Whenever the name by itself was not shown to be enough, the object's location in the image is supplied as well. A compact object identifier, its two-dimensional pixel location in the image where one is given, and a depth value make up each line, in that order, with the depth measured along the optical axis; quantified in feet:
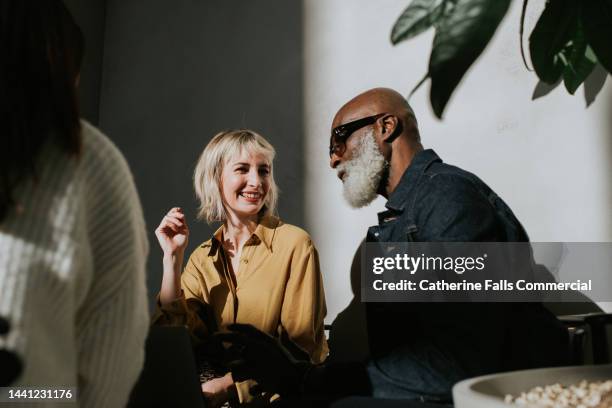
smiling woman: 7.09
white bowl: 1.81
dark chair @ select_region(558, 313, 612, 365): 5.65
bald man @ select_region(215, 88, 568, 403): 4.25
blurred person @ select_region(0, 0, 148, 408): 2.03
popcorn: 1.98
